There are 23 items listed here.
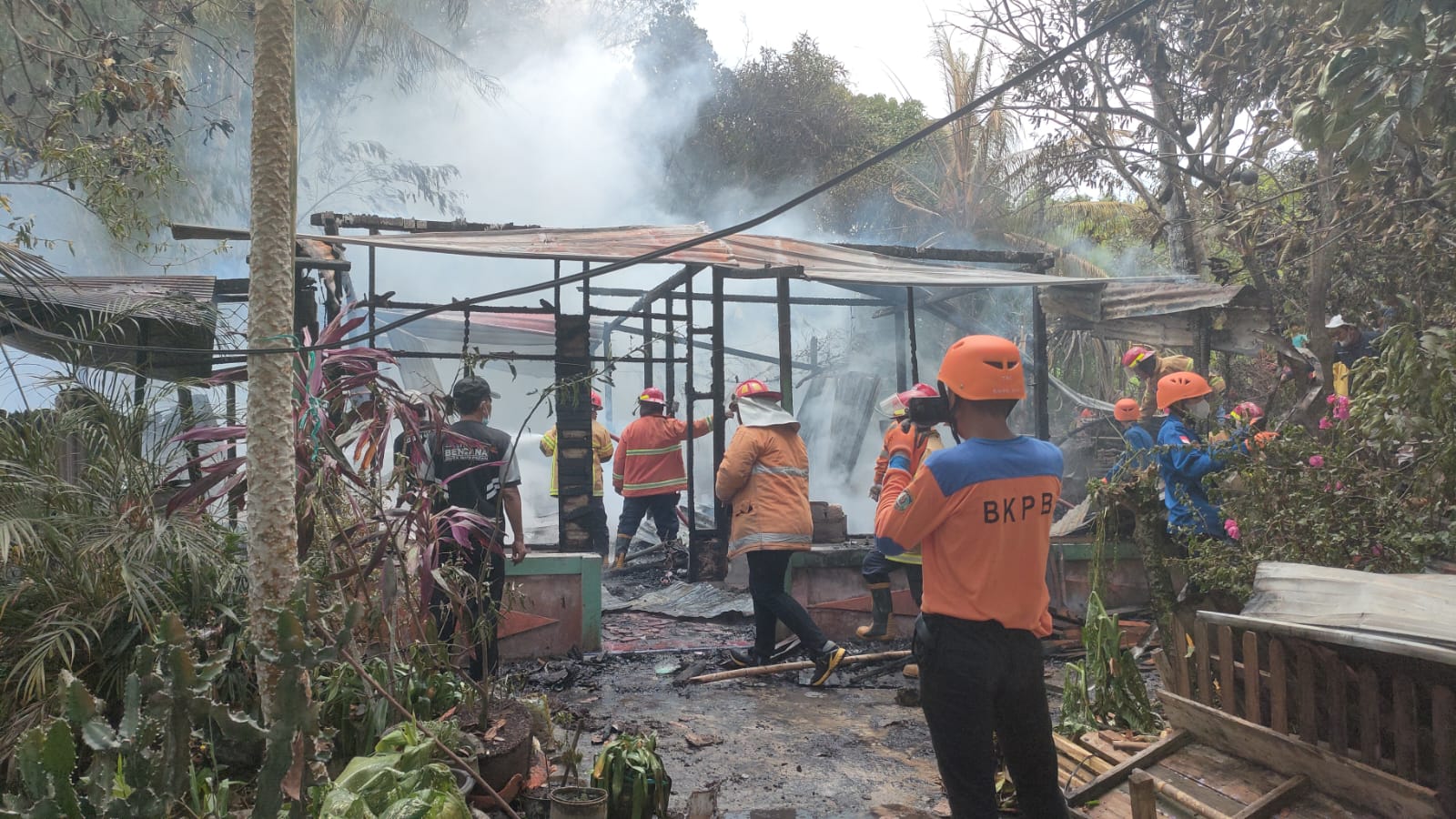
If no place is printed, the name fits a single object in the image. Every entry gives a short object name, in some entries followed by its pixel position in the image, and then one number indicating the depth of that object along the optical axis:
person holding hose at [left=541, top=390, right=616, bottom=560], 9.52
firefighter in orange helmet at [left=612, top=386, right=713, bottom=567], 9.81
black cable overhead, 2.84
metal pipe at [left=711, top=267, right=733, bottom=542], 8.77
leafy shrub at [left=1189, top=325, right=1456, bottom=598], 3.57
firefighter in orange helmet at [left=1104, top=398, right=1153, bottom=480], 6.29
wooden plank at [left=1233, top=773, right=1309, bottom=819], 3.09
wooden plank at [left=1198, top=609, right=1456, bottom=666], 2.41
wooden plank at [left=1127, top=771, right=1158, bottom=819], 2.80
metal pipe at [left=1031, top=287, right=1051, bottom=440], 9.66
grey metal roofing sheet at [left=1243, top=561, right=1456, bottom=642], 2.58
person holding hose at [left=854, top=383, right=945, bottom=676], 6.53
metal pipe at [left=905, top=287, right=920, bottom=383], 9.41
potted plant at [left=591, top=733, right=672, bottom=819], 3.38
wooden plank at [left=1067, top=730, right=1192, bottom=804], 3.69
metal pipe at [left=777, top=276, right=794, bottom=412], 8.41
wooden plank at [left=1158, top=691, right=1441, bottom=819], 2.79
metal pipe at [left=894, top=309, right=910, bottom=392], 10.69
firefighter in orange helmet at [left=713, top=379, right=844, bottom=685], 6.42
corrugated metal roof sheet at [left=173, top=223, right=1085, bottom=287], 7.61
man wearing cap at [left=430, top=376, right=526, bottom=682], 5.23
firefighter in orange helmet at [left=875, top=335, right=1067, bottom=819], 3.00
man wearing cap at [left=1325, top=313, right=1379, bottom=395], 7.32
